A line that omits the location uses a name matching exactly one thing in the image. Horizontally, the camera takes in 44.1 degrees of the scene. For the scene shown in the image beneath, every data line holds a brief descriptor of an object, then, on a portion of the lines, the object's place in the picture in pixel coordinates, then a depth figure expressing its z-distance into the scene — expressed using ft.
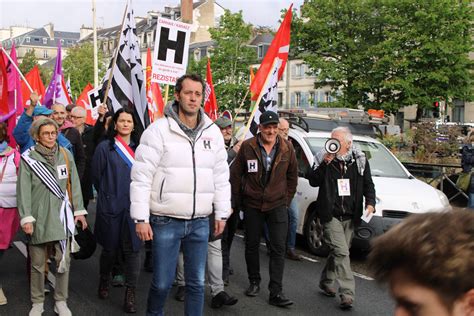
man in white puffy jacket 13.19
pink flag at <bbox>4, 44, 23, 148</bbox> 22.23
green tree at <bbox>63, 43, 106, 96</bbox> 142.31
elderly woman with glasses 15.64
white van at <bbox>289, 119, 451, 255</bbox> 24.36
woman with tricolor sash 17.19
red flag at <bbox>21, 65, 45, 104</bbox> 44.06
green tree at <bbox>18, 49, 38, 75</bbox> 185.26
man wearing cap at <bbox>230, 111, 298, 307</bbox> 18.26
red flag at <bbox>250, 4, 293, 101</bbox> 26.68
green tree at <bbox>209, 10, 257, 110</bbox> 141.79
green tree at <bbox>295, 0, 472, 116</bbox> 105.50
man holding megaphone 18.66
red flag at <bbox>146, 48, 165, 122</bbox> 35.09
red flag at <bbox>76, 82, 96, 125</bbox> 41.67
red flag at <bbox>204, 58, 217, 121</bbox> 45.73
